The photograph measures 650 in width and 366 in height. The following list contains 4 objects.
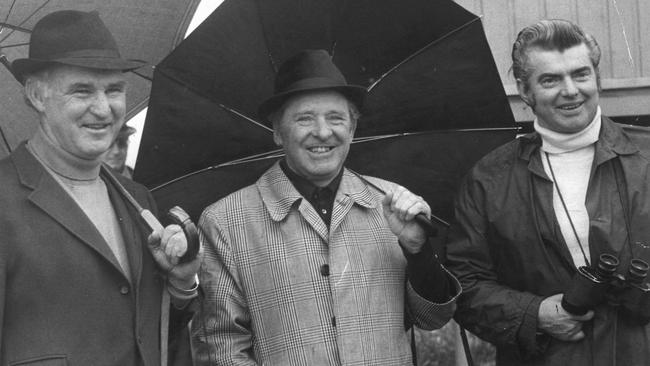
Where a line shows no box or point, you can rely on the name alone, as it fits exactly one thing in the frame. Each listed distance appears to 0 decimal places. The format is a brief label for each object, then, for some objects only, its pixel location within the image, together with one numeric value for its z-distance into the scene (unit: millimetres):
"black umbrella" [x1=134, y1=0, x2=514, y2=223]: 4148
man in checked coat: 3820
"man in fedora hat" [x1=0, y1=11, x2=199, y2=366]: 3291
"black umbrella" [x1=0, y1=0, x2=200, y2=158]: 3826
